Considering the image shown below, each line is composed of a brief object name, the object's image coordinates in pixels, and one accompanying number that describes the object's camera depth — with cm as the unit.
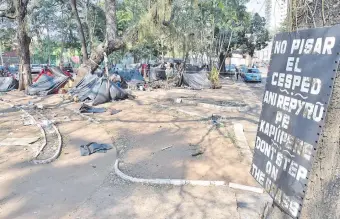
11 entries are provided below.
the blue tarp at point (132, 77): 1932
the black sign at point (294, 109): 173
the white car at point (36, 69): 2763
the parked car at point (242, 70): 2864
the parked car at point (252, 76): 2653
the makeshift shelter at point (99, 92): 1279
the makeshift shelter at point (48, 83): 1544
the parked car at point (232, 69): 3093
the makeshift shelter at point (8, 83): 1747
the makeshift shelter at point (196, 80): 1927
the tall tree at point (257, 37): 3084
